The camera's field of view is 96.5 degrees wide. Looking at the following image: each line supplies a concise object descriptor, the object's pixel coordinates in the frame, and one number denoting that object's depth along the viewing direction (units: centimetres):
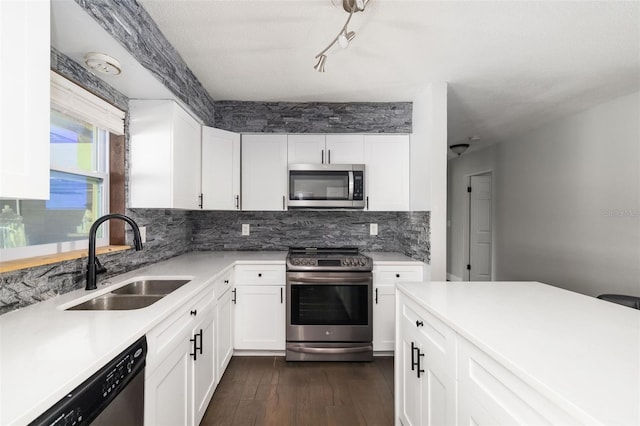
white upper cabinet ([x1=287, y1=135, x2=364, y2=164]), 287
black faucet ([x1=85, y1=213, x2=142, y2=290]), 144
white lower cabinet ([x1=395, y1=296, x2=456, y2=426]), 114
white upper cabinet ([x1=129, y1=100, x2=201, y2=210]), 202
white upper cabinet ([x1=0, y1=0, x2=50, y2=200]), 79
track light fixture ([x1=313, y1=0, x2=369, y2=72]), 144
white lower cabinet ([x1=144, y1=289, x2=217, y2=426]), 115
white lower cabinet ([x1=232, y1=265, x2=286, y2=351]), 258
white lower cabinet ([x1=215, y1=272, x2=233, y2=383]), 208
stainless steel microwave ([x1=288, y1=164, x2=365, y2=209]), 276
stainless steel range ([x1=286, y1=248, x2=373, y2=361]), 252
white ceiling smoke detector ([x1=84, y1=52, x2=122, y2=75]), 146
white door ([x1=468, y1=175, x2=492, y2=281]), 494
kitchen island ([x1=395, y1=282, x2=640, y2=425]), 66
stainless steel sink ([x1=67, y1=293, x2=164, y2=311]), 139
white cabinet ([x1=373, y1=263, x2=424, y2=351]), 258
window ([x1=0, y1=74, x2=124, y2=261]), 133
